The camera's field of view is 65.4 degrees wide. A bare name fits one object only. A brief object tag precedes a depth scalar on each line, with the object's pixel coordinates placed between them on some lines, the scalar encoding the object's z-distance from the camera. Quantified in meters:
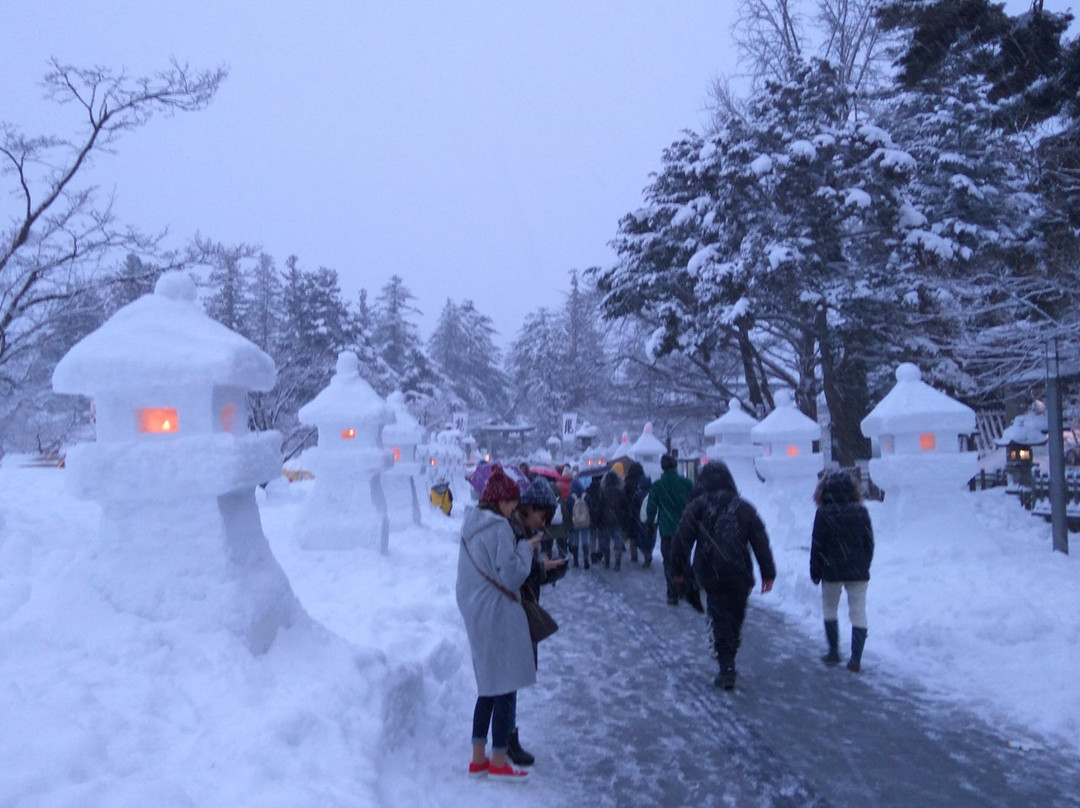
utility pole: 10.71
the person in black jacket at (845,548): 6.86
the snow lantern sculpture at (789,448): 14.64
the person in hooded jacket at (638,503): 12.99
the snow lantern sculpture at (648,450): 23.11
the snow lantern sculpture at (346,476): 11.72
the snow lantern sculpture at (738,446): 17.16
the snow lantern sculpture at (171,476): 5.10
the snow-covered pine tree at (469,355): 57.69
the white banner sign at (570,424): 31.94
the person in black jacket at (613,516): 12.77
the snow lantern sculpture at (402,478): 15.84
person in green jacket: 10.55
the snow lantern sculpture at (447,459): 28.08
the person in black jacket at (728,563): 6.50
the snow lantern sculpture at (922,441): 11.09
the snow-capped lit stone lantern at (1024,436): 20.27
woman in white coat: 4.66
